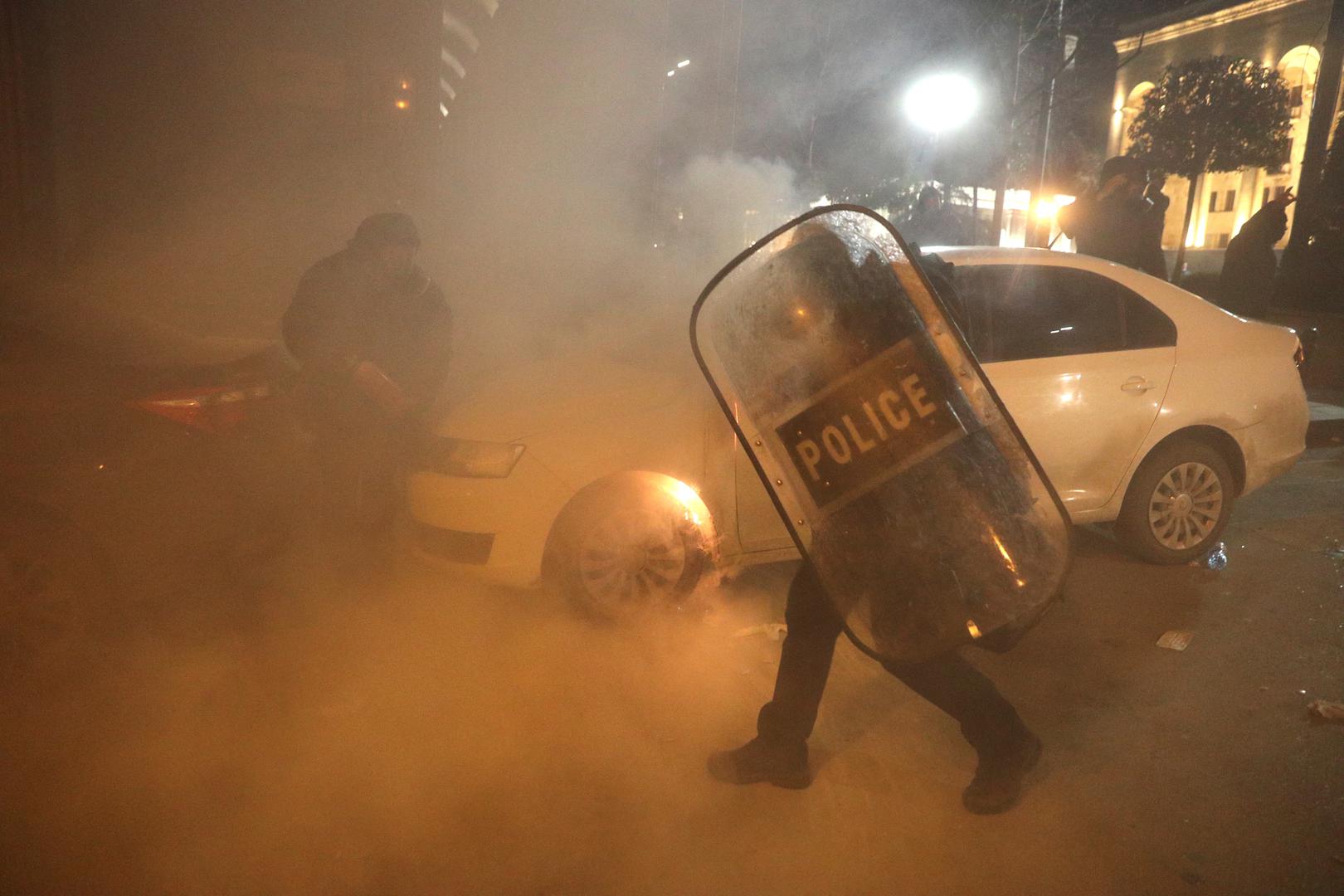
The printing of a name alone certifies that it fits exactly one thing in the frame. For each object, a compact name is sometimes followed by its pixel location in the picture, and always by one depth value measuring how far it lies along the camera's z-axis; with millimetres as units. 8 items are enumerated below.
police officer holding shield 2193
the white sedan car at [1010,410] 3631
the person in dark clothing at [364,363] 3771
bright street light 11133
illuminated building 30406
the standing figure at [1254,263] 9195
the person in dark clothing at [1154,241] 7715
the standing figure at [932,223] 9719
